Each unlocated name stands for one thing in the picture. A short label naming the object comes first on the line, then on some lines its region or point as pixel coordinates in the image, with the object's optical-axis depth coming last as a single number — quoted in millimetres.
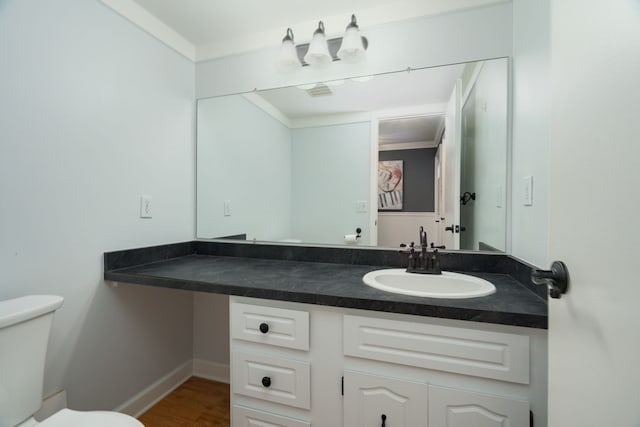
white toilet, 860
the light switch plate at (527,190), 1087
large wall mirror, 1414
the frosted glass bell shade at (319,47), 1504
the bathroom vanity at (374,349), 844
